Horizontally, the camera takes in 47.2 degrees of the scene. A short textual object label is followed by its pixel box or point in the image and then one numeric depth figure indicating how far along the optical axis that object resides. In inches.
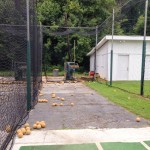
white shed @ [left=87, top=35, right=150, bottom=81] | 459.9
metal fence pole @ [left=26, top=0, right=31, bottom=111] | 164.5
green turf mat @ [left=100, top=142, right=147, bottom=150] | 103.3
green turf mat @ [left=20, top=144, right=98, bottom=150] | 102.8
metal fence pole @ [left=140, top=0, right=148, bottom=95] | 260.9
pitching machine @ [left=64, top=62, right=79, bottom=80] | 448.7
